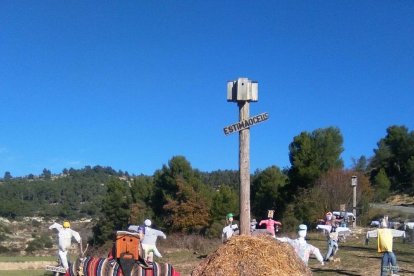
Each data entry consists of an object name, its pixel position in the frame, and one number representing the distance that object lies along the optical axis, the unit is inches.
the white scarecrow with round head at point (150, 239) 610.5
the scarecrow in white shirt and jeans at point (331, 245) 661.3
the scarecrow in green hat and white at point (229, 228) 701.9
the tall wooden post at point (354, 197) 1219.4
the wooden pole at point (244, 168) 425.1
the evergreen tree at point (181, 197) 2172.7
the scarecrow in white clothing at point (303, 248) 465.1
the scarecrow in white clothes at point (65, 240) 602.2
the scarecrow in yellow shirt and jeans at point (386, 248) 525.3
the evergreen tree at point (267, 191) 2119.8
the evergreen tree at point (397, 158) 2593.0
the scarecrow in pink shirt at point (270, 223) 759.1
